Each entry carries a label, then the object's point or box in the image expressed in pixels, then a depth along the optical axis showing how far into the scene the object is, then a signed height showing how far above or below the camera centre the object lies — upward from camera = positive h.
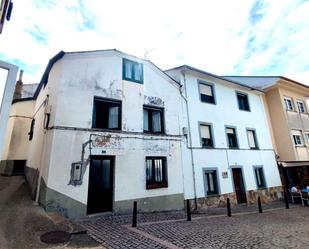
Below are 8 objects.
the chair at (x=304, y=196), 13.73 -1.24
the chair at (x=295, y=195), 14.78 -1.24
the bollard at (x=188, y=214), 8.45 -1.37
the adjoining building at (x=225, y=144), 12.09 +2.52
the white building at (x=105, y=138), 7.98 +2.13
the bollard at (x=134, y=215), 7.07 -1.15
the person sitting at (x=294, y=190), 14.86 -0.87
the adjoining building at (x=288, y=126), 16.33 +4.46
